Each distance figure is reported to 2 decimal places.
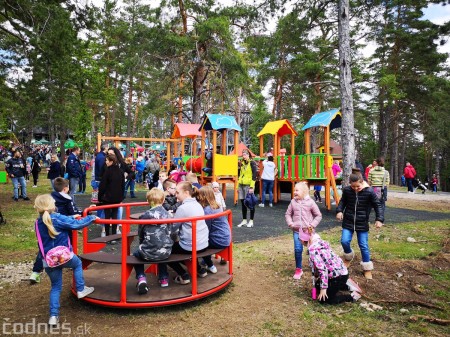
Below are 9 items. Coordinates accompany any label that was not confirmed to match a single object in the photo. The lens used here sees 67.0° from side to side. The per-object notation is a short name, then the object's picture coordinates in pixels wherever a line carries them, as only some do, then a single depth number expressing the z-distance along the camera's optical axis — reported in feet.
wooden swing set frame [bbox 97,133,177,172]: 47.75
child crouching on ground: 13.99
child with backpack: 12.19
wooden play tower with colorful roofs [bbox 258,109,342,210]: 38.06
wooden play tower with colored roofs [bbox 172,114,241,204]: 41.22
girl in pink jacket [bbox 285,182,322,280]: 16.52
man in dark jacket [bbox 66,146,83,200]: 36.91
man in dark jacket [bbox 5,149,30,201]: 39.09
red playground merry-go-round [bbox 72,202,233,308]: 12.62
